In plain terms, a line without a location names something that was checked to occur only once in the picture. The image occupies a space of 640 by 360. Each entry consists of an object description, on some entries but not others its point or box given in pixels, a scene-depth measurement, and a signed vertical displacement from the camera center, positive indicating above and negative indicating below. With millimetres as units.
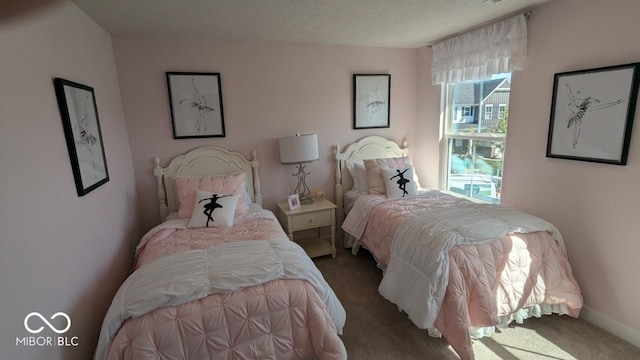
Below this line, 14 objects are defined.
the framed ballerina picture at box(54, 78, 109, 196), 1679 +35
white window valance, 2426 +660
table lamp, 3037 -171
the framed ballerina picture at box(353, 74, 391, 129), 3482 +342
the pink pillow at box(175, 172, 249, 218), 2732 -487
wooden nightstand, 3018 -896
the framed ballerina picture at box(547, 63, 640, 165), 1867 +51
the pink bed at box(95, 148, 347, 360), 1403 -922
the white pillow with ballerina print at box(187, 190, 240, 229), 2496 -632
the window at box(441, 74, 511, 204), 2848 -141
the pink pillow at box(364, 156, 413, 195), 3143 -410
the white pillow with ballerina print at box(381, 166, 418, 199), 3006 -547
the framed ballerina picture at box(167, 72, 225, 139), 2877 +306
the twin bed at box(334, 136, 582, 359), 1834 -943
